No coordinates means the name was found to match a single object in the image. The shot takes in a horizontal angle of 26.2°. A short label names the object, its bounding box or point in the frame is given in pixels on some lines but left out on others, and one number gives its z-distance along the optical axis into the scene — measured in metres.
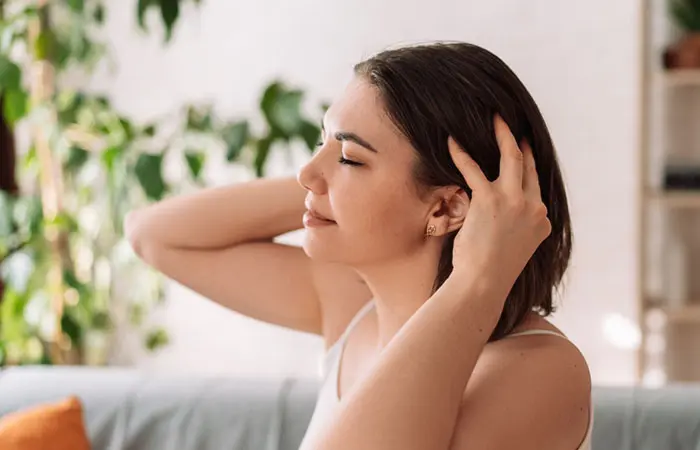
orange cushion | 1.69
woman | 1.23
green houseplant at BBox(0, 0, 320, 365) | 2.32
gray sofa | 1.65
